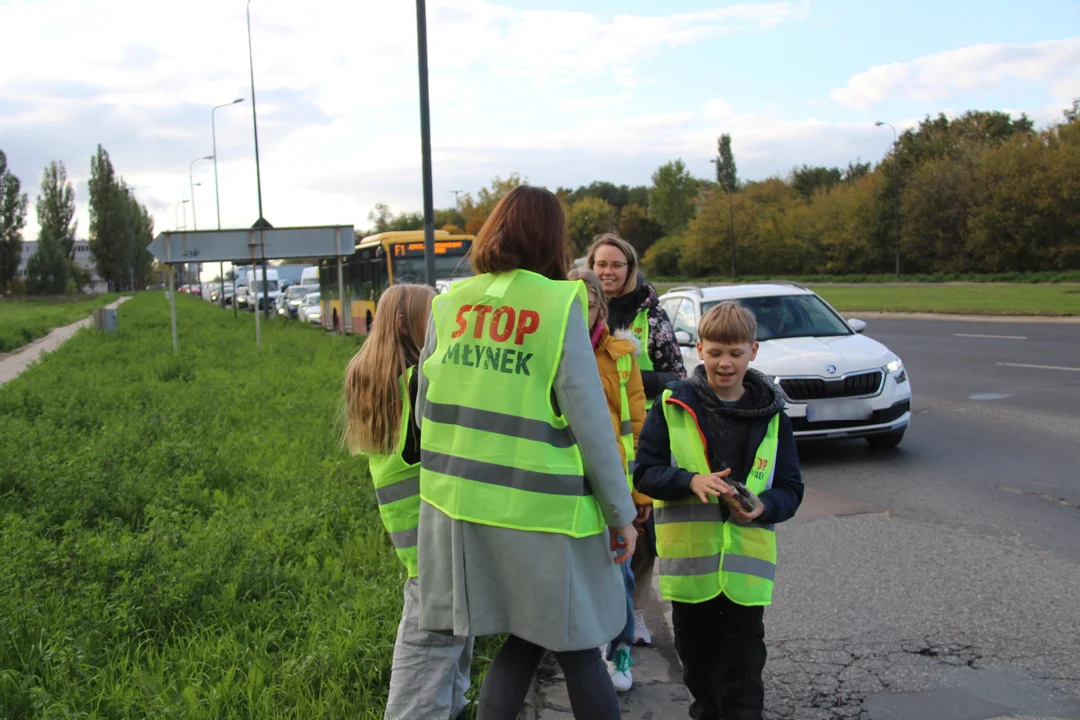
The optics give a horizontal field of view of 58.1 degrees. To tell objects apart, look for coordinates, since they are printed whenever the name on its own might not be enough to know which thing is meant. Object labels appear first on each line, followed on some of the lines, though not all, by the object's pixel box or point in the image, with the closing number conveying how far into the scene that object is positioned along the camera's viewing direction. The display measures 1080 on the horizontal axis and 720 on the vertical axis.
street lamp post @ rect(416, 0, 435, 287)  10.49
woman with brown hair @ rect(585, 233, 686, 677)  4.19
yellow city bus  21.66
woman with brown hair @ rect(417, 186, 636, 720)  2.48
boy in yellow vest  3.16
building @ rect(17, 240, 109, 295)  97.09
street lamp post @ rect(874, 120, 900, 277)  53.72
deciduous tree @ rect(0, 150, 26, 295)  69.19
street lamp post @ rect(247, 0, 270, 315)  31.69
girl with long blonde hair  3.25
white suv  8.20
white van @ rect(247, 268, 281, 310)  52.26
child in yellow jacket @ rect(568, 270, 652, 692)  3.38
